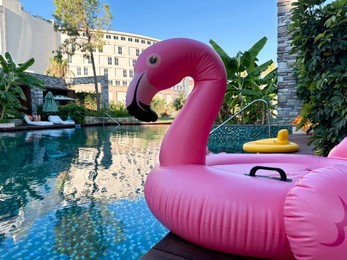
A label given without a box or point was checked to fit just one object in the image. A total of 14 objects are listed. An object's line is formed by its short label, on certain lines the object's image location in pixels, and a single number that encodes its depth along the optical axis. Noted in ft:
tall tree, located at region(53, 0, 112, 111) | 67.56
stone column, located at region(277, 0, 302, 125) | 27.22
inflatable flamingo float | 3.47
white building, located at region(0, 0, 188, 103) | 78.09
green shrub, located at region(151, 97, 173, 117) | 85.76
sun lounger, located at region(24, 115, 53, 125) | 50.26
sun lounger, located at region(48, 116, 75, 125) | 54.49
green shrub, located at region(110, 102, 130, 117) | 69.45
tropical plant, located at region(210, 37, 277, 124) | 29.43
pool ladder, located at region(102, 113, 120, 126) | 62.75
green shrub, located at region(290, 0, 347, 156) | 8.85
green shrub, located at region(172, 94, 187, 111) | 91.61
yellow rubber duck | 13.94
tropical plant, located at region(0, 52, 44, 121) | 45.50
